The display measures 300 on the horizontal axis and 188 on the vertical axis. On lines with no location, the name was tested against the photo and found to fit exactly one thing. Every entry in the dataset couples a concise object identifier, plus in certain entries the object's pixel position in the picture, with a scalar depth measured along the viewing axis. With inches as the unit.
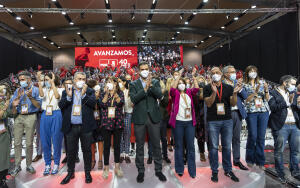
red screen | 406.3
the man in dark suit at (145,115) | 102.0
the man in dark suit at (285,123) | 110.1
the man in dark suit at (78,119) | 102.3
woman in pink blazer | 106.0
